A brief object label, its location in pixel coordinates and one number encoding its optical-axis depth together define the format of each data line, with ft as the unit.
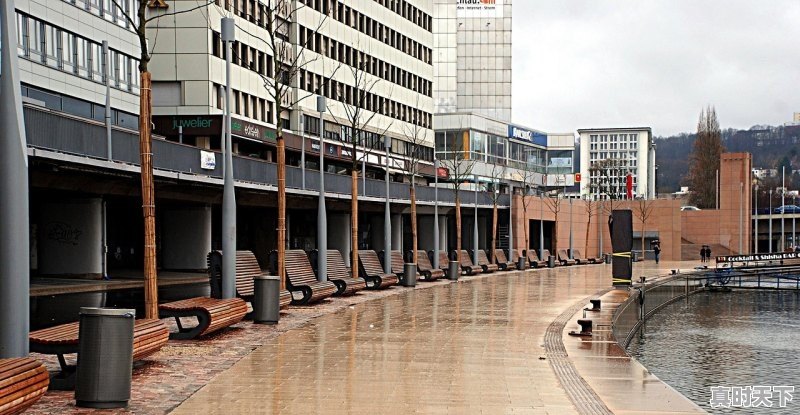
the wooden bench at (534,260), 191.89
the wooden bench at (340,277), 85.76
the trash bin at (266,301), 59.00
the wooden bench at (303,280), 73.26
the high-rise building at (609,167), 359.38
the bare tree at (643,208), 319.66
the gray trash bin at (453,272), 128.26
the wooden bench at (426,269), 121.49
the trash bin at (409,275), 107.86
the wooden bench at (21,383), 26.25
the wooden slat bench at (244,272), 60.34
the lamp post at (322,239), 82.07
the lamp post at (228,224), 60.49
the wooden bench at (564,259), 219.12
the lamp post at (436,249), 137.16
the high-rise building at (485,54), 442.09
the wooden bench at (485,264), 157.89
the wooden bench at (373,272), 97.30
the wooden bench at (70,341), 33.04
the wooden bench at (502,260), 174.09
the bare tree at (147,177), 46.11
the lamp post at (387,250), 108.47
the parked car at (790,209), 452.76
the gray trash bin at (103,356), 31.09
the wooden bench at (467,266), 147.33
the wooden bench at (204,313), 47.57
